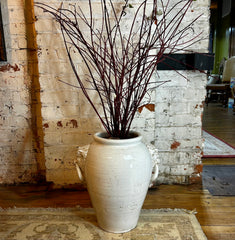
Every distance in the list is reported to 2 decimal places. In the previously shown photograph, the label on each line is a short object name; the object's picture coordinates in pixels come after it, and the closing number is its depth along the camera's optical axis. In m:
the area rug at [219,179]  1.73
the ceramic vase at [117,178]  1.17
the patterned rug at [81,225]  1.25
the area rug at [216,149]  2.44
